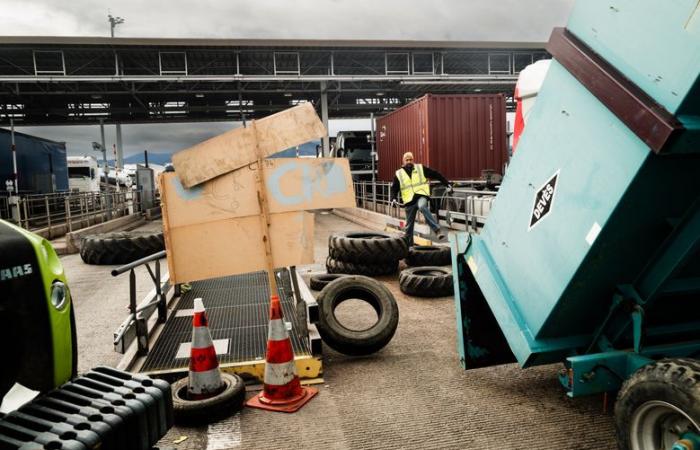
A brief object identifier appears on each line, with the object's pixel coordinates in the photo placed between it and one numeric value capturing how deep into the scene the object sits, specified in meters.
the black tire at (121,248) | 11.22
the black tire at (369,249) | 8.38
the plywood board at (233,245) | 4.66
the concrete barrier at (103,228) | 13.38
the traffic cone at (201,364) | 3.84
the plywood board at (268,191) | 4.62
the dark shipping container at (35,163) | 22.08
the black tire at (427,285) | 7.26
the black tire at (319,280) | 8.05
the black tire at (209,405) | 3.60
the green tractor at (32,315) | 1.93
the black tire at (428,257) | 9.21
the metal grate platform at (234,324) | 4.48
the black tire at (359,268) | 8.62
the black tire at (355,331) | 4.84
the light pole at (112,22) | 46.95
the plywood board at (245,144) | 4.55
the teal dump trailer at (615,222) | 2.30
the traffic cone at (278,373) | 3.96
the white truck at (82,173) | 33.00
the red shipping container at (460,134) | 15.94
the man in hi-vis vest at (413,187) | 10.41
